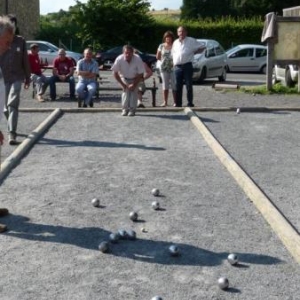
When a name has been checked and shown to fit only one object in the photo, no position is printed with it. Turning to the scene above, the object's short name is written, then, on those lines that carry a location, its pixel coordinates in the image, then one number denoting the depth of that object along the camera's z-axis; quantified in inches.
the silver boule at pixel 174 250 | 213.0
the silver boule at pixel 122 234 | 229.9
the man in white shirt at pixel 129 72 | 529.3
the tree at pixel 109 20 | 1774.1
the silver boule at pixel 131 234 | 230.4
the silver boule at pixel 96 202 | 270.3
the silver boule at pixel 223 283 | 186.7
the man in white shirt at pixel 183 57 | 577.3
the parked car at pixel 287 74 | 803.4
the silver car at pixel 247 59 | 1407.5
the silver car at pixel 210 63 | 977.5
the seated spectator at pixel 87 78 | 599.8
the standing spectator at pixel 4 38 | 235.5
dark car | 1407.5
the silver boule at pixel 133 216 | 251.9
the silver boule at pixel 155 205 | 268.2
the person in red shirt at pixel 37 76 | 698.2
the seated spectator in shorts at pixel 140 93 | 606.0
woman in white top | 605.6
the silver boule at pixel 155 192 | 287.0
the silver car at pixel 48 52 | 1293.4
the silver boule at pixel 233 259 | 205.0
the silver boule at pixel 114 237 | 226.5
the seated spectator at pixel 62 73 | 697.0
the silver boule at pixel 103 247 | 217.2
